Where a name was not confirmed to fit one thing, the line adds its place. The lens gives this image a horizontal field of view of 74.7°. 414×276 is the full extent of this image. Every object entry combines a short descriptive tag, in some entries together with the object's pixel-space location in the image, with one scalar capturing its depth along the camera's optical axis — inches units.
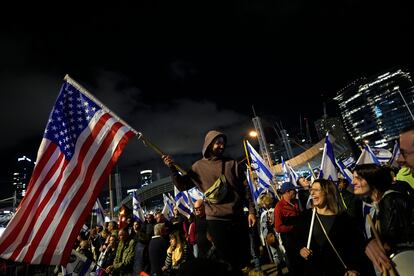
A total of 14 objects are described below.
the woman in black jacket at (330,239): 134.9
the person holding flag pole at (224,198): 133.5
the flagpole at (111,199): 652.2
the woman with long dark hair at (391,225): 97.6
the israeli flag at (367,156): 443.8
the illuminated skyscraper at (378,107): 6053.2
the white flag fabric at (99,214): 664.6
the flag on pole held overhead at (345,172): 451.5
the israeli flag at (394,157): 416.1
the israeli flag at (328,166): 329.7
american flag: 131.4
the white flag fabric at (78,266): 233.6
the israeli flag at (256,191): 471.7
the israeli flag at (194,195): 633.9
